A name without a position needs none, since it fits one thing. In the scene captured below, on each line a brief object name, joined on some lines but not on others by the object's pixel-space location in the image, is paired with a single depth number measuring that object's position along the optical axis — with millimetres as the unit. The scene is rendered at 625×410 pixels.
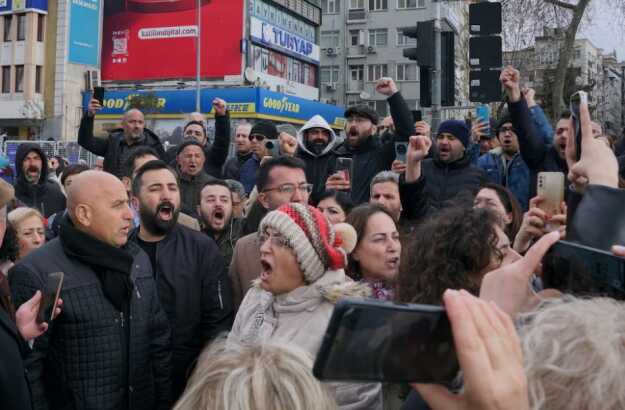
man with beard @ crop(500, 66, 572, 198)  5129
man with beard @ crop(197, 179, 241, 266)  5035
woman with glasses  2969
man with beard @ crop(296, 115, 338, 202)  6254
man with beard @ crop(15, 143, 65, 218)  7516
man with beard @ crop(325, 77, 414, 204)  6105
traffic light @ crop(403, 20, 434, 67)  7977
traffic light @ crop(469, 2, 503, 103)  7788
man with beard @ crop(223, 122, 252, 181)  8148
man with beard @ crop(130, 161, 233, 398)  3963
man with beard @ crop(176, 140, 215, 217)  6055
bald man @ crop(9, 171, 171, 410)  3178
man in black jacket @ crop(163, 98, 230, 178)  7223
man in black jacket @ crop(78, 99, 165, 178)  7113
